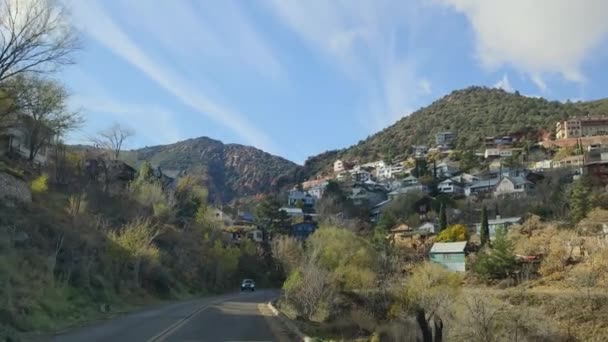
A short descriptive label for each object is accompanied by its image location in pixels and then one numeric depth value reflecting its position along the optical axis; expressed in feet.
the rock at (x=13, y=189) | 109.91
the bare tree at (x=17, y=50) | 75.51
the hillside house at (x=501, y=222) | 246.47
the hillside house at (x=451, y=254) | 208.54
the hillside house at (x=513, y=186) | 323.78
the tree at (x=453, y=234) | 235.81
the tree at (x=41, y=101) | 79.92
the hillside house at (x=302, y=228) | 327.22
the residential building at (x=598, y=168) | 300.16
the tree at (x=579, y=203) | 220.02
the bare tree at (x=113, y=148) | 244.22
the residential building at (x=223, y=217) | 347.48
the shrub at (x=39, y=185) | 136.26
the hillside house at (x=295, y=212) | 399.85
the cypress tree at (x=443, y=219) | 266.20
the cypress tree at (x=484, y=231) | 223.51
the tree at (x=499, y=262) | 187.10
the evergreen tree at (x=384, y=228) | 198.47
